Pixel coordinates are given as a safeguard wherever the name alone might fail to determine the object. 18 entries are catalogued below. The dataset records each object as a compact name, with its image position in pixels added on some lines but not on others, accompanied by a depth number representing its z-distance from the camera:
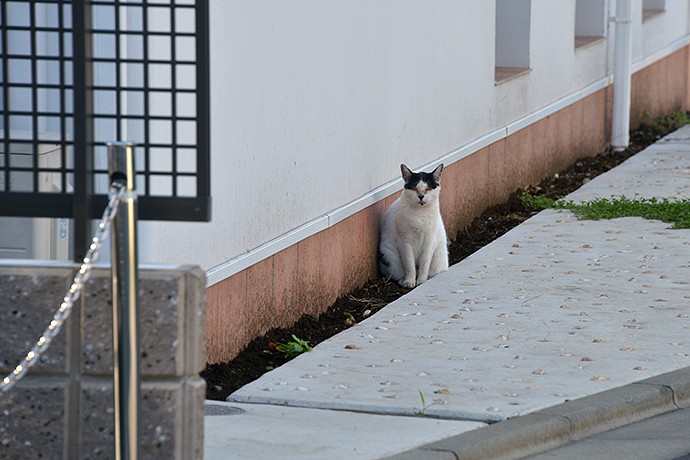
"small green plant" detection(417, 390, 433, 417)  12.75
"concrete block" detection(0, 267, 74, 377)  9.71
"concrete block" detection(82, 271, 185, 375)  9.55
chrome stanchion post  8.99
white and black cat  19.41
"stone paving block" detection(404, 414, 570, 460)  11.62
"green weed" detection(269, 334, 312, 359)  15.31
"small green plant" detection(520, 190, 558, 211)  24.78
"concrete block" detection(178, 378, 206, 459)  9.67
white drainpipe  31.75
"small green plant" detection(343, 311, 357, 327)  17.20
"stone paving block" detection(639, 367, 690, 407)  13.85
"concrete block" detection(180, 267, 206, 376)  9.61
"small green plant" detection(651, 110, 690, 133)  35.59
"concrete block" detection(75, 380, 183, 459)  9.61
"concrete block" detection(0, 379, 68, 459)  9.76
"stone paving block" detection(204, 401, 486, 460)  11.39
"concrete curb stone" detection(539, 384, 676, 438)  12.80
